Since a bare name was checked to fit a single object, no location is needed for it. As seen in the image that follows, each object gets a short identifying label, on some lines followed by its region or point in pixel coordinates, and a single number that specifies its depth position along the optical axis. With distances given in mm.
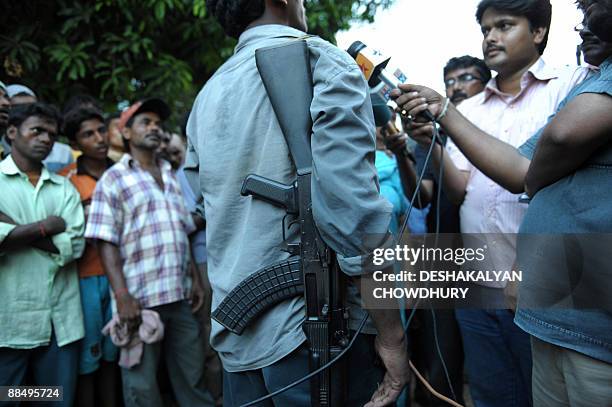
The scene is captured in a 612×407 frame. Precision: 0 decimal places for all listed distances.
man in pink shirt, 2037
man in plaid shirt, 2822
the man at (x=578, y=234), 1233
